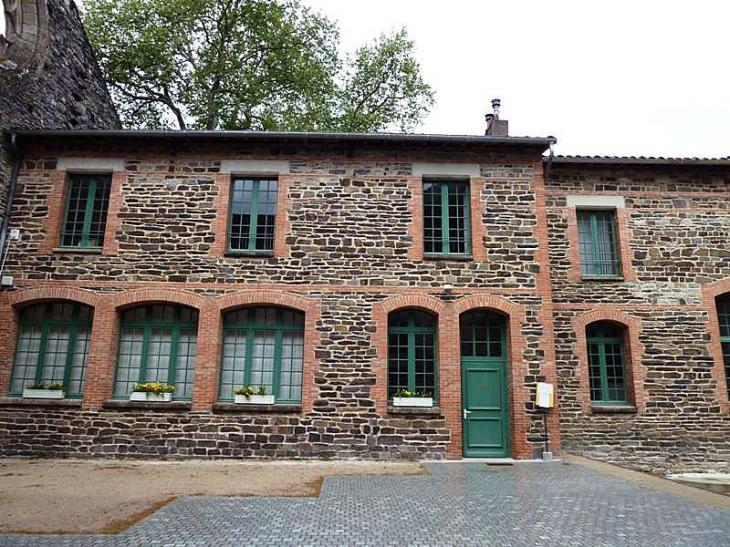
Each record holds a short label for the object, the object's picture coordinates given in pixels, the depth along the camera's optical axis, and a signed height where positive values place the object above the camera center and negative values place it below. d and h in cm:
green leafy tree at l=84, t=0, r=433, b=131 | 1808 +1120
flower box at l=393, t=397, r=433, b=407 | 1001 -22
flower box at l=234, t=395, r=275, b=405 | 998 -23
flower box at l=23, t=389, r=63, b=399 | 991 -20
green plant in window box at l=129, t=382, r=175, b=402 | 993 -15
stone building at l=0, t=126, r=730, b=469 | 991 +155
